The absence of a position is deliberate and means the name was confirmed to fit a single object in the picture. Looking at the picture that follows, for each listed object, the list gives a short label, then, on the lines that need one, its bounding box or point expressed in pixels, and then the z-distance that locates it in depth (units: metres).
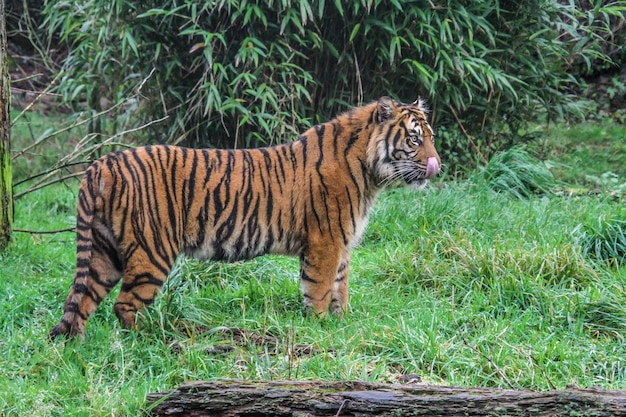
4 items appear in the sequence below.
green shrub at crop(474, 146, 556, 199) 15.49
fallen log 6.29
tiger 9.58
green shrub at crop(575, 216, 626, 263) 11.73
